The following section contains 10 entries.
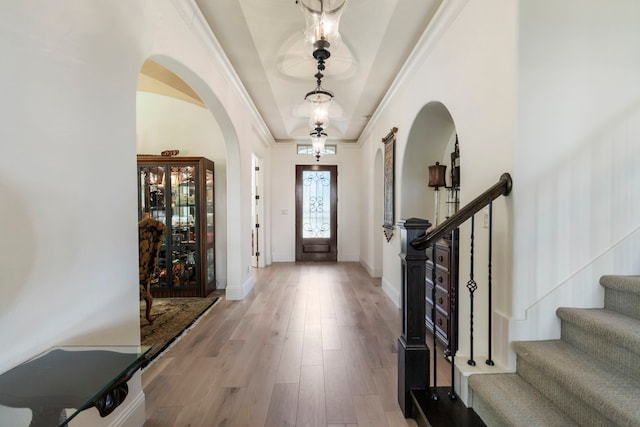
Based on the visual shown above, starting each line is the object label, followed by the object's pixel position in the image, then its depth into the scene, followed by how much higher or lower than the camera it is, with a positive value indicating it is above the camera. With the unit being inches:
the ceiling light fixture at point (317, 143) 185.3 +41.9
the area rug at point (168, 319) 107.3 -50.5
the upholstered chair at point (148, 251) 120.7 -18.3
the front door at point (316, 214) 275.0 -6.4
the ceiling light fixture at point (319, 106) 119.0 +44.9
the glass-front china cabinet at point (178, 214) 162.7 -3.7
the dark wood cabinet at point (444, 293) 94.0 -30.9
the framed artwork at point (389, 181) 158.2 +15.2
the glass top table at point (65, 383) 32.4 -22.9
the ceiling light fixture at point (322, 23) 66.5 +45.1
